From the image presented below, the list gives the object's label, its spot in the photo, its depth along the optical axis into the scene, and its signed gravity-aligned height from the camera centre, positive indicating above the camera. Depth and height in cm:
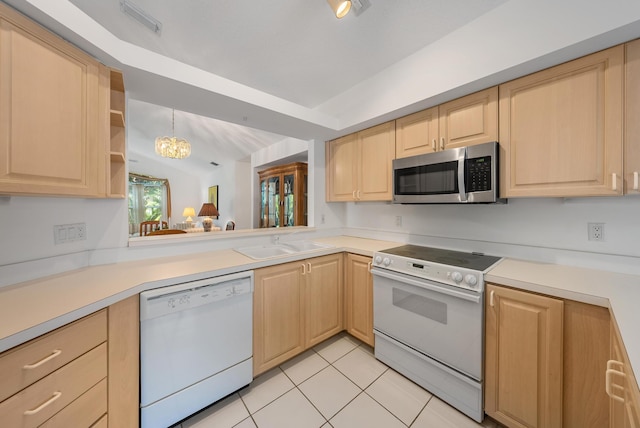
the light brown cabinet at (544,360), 100 -72
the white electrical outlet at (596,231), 133 -11
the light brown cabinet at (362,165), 210 +49
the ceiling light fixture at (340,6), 116 +107
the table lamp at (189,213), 629 -1
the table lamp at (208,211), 488 +3
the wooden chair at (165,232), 268 -23
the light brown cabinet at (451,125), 150 +65
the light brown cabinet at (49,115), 87 +43
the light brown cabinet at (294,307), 159 -75
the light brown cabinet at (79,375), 71 -60
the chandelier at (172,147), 379 +111
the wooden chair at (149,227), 479 -33
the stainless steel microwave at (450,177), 144 +26
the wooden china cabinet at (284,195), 370 +30
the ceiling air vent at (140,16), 132 +121
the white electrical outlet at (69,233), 127 -12
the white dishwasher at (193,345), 117 -76
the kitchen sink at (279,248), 202 -34
